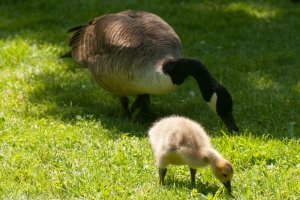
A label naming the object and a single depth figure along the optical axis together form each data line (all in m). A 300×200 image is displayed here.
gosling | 9.99
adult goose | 13.66
